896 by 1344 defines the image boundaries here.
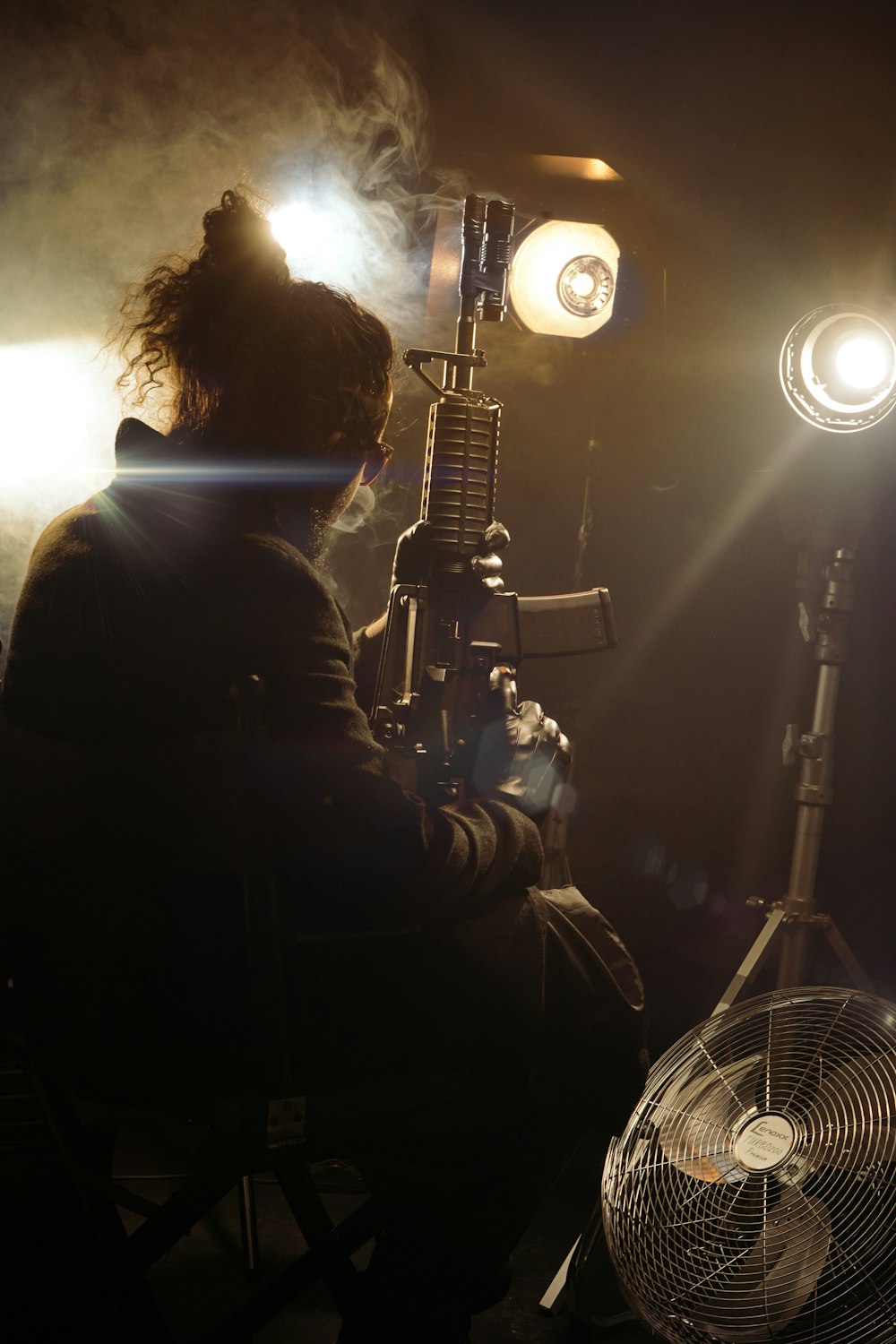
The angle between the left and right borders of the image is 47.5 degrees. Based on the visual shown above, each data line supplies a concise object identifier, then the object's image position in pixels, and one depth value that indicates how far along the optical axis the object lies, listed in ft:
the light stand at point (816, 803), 7.59
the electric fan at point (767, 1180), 4.28
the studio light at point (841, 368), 7.16
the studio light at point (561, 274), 8.84
